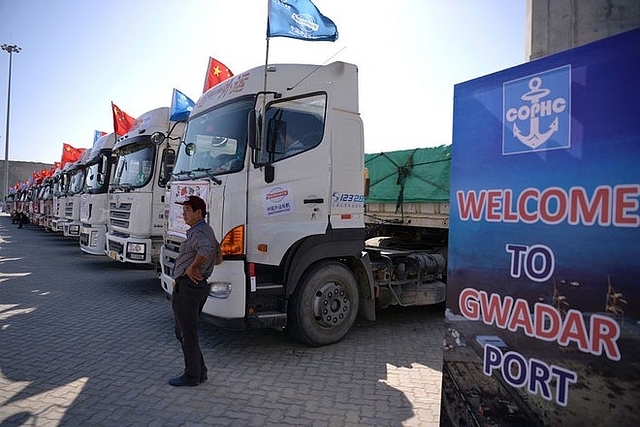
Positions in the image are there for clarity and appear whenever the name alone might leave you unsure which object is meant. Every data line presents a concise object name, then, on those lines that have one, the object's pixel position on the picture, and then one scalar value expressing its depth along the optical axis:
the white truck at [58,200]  15.02
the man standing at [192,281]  3.70
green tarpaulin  6.31
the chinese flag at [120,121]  10.18
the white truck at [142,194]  7.79
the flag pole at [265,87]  4.50
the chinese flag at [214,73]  7.86
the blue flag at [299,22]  4.71
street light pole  39.59
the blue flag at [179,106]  7.66
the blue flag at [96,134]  16.44
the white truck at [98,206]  9.88
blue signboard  1.64
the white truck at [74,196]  12.46
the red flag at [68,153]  17.28
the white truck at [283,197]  4.40
